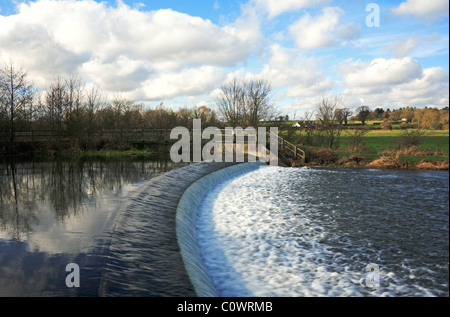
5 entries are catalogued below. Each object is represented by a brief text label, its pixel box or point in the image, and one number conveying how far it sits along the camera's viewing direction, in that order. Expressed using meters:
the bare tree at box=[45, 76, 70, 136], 27.98
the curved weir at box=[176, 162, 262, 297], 4.38
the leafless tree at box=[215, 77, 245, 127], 28.50
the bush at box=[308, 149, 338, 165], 20.34
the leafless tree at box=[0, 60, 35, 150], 24.69
